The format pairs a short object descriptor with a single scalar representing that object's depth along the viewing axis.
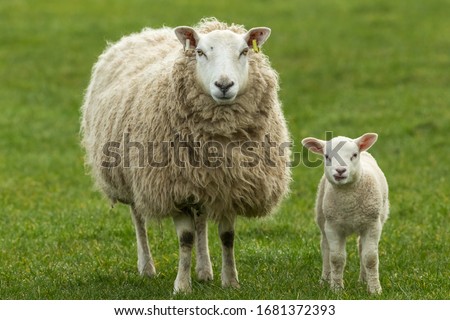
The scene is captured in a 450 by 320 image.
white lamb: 13.73
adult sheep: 14.84
